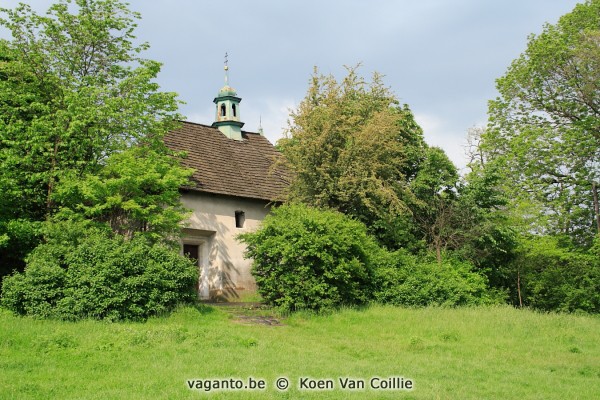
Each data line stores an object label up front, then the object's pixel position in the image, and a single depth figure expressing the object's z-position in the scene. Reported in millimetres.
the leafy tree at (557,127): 27047
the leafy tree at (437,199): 23984
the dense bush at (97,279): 16375
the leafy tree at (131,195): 18672
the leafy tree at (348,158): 23078
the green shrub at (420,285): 20578
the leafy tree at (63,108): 18953
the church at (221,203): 24578
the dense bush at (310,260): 19375
